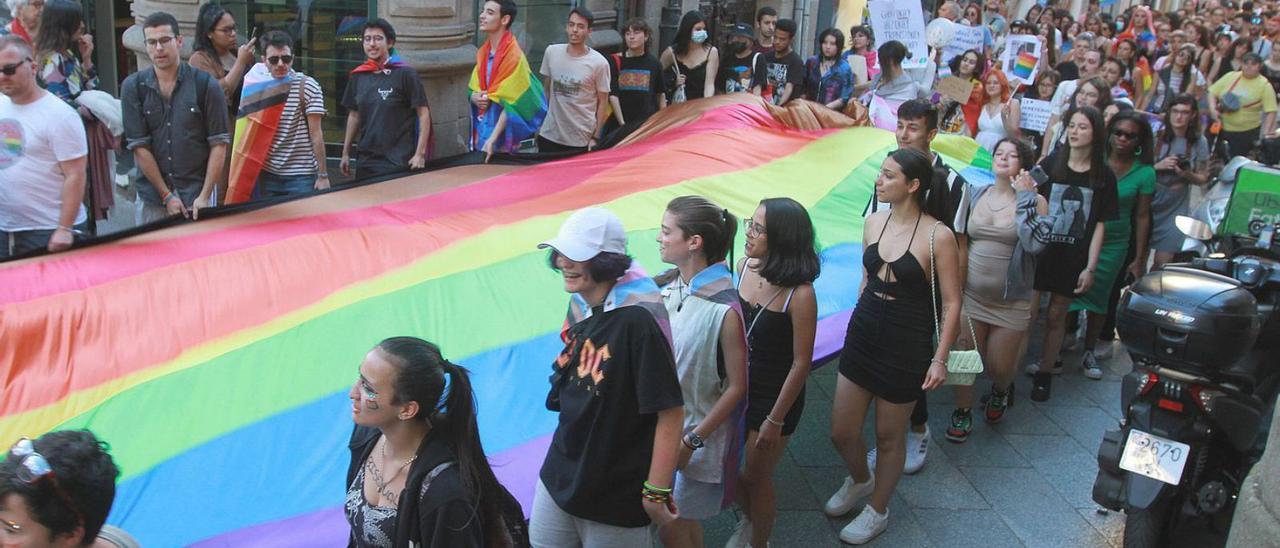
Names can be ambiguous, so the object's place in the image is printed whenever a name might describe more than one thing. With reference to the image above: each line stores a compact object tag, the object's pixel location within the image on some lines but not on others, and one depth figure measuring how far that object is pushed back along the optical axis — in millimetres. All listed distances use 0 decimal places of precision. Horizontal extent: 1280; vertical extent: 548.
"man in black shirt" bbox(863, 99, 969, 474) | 5676
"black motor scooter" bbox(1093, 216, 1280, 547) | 4543
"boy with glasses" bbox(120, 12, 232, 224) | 6223
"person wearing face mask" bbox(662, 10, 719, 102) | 9930
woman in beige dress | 6020
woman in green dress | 6922
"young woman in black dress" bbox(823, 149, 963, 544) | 4887
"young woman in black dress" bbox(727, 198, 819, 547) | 4352
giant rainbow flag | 4148
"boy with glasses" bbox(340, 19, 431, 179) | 7562
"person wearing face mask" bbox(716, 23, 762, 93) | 10320
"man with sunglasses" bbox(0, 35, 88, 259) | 5488
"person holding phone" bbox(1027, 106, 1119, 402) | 6484
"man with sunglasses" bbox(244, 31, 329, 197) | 7012
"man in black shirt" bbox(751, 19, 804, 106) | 10594
